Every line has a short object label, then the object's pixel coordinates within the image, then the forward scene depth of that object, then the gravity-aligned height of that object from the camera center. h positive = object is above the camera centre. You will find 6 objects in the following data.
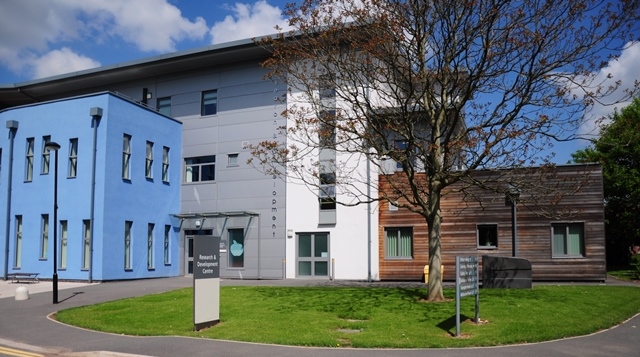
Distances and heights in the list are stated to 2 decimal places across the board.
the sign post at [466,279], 12.47 -1.12
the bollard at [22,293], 21.11 -2.33
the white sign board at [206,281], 13.98 -1.28
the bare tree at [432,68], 16.33 +4.52
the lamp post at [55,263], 19.88 -1.25
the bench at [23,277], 28.76 -2.51
